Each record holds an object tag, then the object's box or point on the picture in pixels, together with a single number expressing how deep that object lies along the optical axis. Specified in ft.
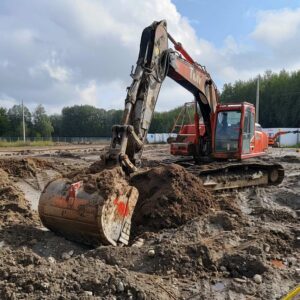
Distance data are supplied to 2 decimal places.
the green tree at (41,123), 212.91
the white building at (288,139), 108.34
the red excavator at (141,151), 13.91
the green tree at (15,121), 203.58
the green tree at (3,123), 200.90
